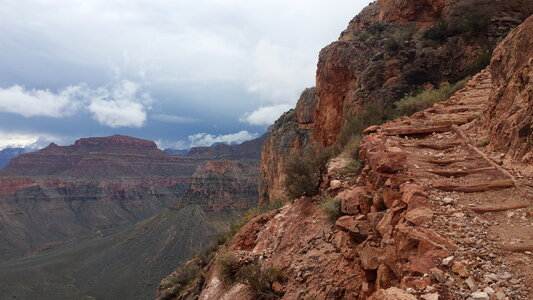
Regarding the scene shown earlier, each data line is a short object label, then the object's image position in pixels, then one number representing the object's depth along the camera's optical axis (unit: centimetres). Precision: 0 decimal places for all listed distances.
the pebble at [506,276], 426
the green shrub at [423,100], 1514
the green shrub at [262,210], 1519
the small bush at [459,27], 2056
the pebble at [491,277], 429
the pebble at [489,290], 409
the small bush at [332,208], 861
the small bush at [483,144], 806
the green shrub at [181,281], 1736
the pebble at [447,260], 462
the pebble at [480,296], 401
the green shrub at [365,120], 1605
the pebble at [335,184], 977
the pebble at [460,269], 442
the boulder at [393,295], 421
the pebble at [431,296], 415
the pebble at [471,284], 419
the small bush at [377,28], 2733
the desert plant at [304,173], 1139
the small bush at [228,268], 1005
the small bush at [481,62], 1802
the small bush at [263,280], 809
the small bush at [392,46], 2258
